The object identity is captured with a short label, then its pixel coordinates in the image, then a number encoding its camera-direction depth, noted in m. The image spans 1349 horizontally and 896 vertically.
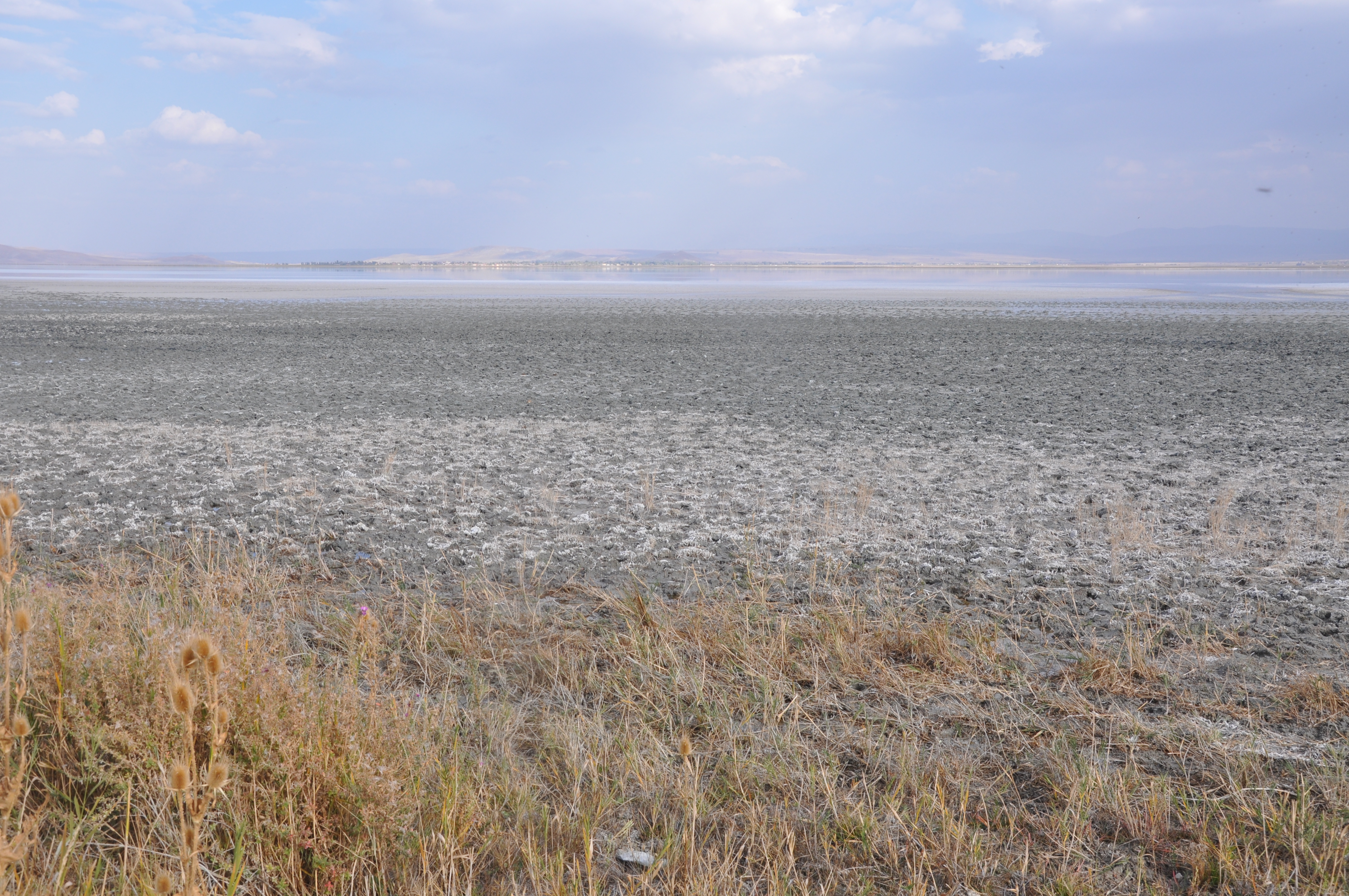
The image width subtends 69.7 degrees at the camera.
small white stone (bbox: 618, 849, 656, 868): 2.71
